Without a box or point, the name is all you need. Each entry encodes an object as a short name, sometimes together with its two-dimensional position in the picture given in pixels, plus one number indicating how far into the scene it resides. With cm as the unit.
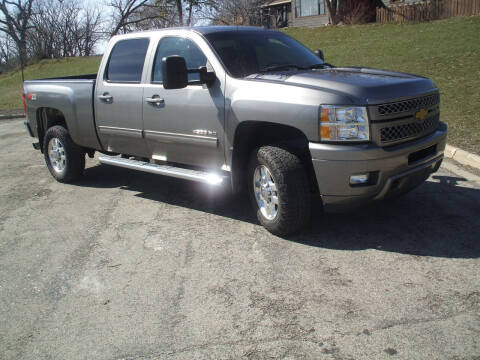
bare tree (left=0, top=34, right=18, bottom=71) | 5031
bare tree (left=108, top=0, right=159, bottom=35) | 3494
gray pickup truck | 393
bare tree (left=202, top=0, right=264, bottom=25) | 3748
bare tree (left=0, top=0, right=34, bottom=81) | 4116
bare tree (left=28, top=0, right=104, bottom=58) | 4228
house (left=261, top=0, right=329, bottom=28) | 3531
